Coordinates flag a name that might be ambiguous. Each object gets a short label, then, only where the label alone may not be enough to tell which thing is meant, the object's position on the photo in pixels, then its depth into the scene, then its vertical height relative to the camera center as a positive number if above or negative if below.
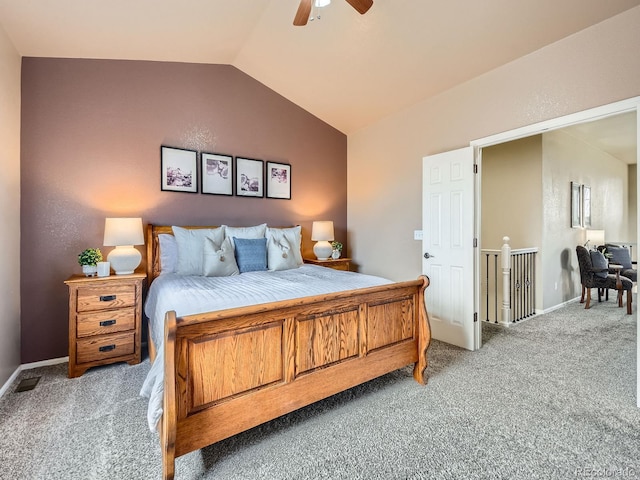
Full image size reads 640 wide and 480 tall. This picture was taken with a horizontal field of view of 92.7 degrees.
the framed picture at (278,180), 4.13 +0.81
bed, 1.43 -0.65
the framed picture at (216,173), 3.64 +0.80
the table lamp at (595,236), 5.48 +0.02
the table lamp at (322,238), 4.21 +0.01
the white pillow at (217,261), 2.87 -0.21
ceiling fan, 2.01 +1.61
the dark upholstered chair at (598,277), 4.41 -0.60
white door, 3.10 -0.07
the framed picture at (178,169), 3.39 +0.80
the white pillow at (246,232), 3.41 +0.08
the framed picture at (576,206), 5.31 +0.56
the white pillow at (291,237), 3.51 +0.02
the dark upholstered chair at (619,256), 5.04 -0.32
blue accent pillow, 3.18 -0.16
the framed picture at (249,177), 3.88 +0.80
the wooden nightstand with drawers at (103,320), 2.57 -0.70
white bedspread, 1.53 -0.35
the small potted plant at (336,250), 4.47 -0.16
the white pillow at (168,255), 3.14 -0.16
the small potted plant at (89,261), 2.73 -0.19
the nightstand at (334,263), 4.16 -0.33
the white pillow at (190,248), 2.95 -0.08
